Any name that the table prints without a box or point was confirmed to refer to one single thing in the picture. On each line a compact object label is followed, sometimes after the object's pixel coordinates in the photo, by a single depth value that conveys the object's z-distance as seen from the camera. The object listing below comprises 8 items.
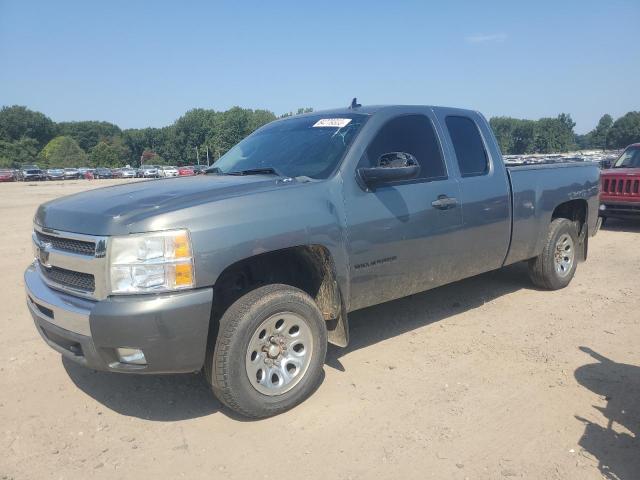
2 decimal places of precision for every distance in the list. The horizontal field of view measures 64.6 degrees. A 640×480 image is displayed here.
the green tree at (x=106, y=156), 102.00
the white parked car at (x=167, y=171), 60.62
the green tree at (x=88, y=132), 129.50
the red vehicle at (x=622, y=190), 10.00
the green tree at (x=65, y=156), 88.56
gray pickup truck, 2.81
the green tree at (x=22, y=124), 112.44
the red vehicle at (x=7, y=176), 52.53
